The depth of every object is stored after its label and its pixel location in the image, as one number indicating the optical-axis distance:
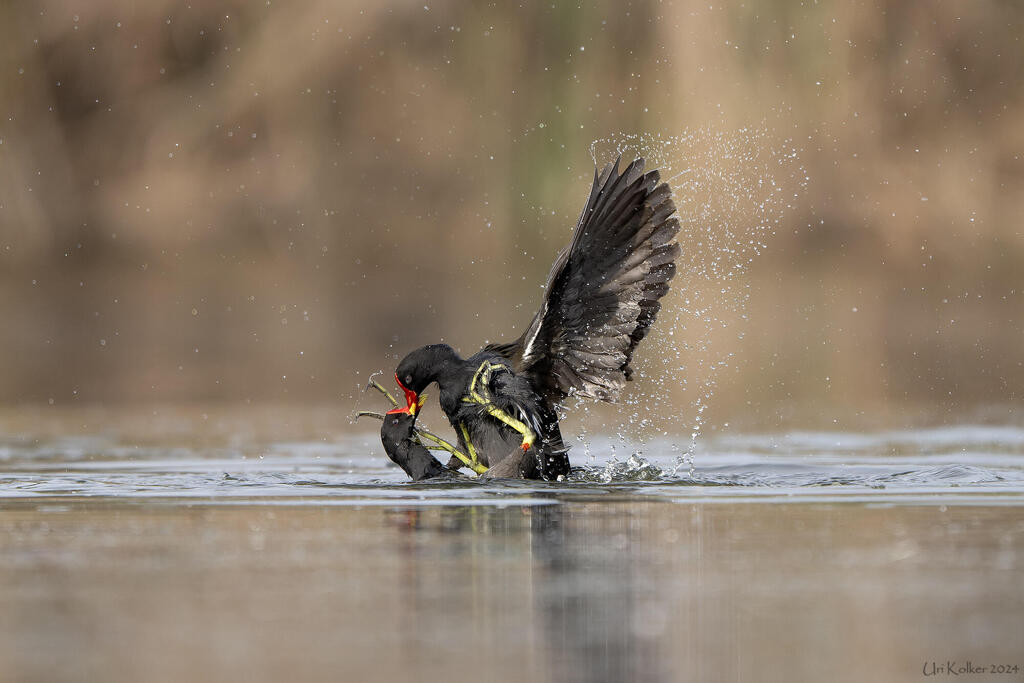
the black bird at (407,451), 16.67
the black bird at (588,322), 17.14
